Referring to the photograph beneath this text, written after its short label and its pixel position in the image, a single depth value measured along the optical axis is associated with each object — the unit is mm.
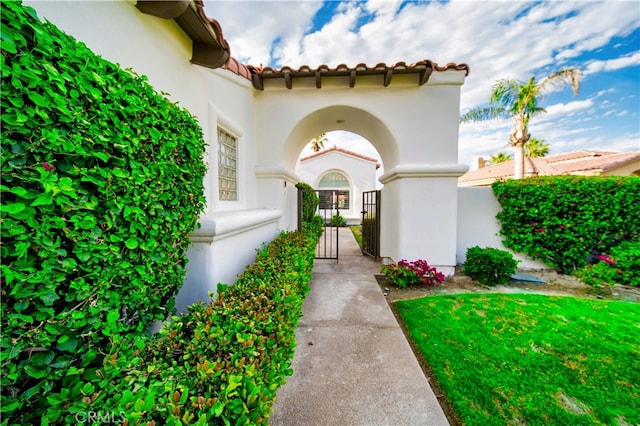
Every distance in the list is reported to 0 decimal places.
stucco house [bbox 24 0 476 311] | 4480
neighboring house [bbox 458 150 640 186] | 14680
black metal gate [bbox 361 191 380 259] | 7277
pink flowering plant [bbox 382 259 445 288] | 5402
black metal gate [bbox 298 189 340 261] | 7357
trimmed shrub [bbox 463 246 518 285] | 5645
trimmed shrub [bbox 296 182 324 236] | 7625
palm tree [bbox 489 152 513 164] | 27853
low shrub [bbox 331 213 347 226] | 15616
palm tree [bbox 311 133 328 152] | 22922
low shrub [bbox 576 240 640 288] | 5438
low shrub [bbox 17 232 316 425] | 1091
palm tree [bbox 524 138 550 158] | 22172
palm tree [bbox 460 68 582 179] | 10898
